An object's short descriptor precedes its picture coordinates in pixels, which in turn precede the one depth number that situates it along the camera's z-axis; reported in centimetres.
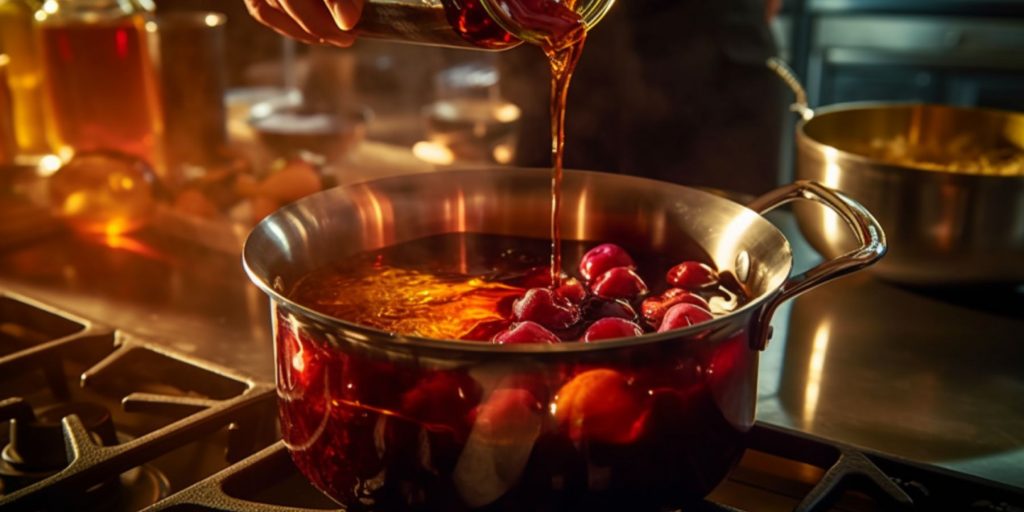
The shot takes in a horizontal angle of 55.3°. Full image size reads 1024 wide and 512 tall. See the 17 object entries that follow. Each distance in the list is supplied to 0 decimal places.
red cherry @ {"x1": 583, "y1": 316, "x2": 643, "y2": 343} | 76
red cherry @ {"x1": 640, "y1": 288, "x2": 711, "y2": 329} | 85
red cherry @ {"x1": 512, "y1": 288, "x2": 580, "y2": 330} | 85
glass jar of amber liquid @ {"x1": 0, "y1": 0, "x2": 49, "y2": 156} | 159
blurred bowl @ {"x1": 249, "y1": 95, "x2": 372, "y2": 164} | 161
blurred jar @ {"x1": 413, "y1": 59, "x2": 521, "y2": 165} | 186
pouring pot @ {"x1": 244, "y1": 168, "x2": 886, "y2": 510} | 61
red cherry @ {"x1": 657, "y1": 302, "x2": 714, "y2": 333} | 78
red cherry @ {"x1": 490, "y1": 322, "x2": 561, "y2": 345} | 73
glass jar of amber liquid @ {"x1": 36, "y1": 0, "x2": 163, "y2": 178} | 149
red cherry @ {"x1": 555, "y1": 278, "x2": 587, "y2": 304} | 92
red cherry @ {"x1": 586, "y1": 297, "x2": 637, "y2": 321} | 87
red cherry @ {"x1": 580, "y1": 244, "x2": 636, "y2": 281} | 98
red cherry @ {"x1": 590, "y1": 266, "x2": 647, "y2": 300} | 93
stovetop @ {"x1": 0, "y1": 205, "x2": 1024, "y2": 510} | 79
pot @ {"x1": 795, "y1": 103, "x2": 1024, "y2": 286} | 111
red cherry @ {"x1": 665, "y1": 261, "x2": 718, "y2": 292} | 94
